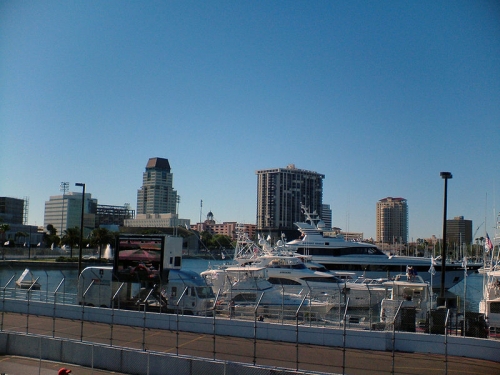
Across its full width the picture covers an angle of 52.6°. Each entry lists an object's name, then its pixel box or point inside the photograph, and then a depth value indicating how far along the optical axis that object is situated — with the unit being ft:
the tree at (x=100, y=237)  364.99
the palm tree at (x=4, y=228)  347.48
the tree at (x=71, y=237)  374.43
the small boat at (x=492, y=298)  85.48
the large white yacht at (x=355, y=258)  208.33
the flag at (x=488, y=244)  104.73
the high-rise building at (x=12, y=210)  536.83
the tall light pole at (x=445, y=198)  81.46
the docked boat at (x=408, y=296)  92.11
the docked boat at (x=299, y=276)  145.04
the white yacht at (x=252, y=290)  110.83
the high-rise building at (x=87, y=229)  616.59
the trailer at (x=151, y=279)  85.87
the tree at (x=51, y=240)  455.63
